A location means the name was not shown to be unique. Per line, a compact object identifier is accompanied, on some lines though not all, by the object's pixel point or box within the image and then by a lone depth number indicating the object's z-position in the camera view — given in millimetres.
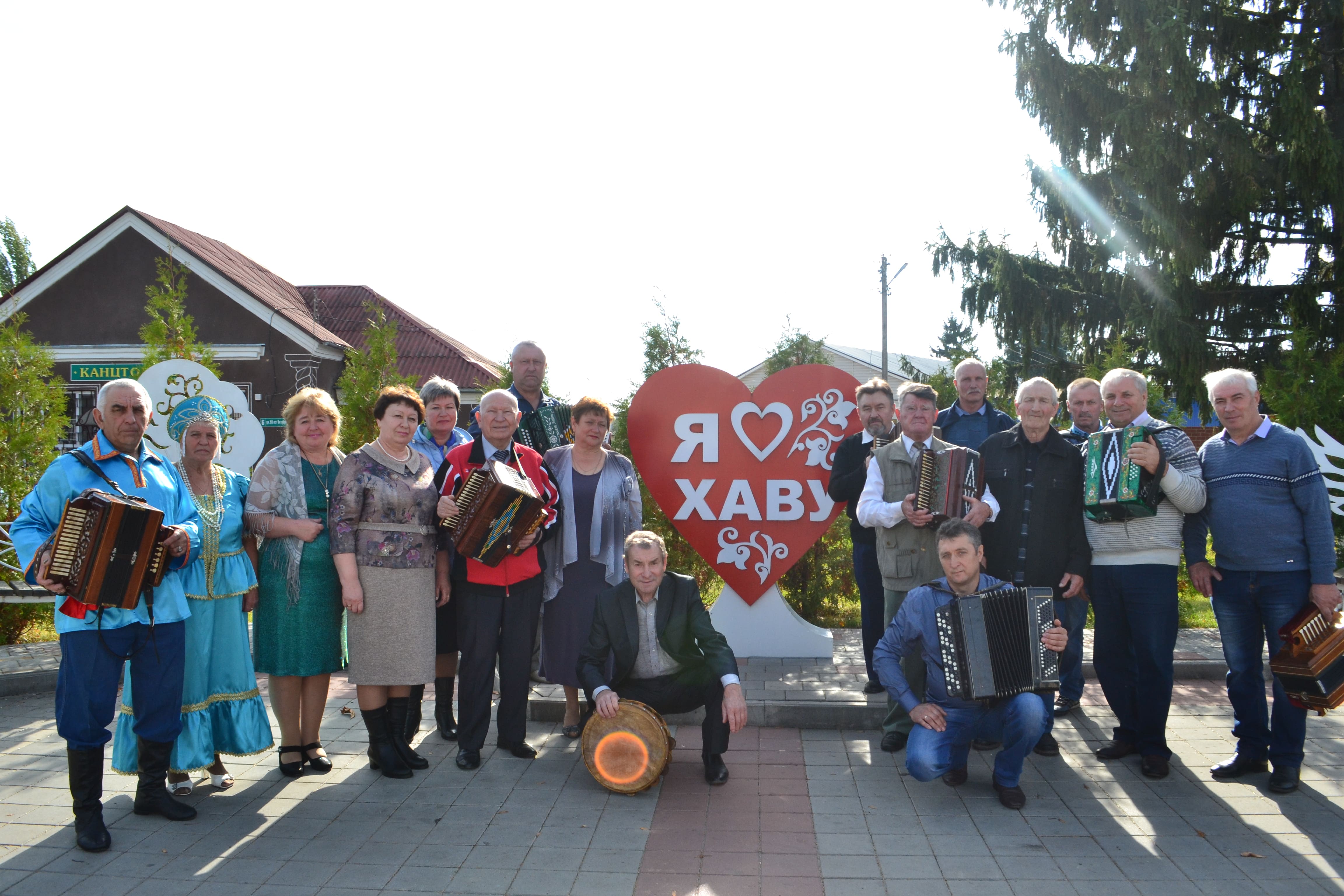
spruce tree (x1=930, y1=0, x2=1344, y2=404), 11859
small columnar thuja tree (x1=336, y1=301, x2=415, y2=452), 9828
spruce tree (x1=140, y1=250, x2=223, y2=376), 8750
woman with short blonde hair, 4297
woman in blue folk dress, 4070
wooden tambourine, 4184
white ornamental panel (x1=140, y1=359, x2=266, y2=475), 7738
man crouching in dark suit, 4402
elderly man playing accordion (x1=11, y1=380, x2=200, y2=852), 3578
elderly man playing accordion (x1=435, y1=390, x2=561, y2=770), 4605
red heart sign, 6621
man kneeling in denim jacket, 4027
